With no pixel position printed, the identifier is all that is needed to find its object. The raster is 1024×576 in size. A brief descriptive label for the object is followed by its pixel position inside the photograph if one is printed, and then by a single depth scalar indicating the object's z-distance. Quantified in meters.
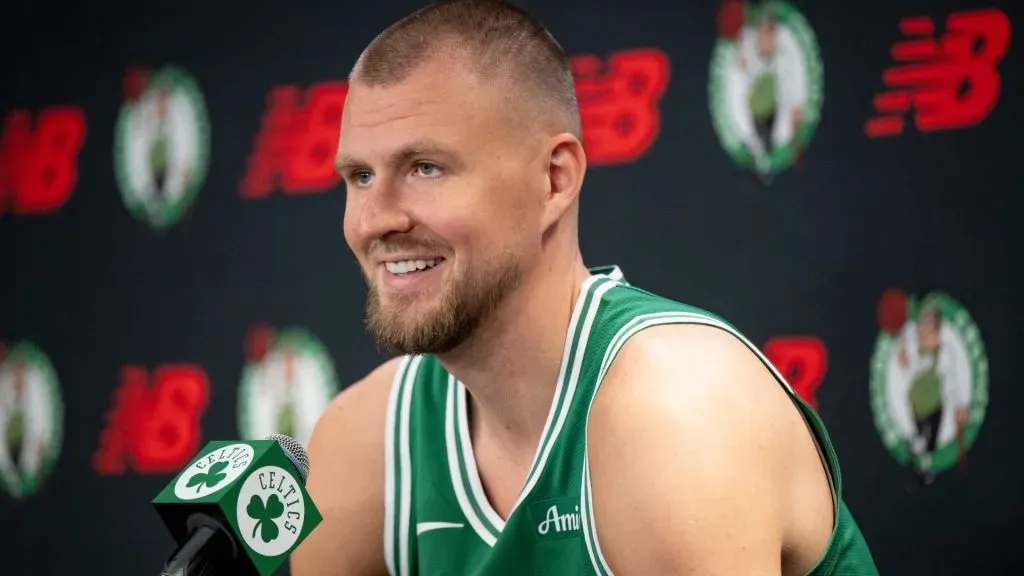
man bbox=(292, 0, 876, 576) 4.28
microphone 4.15
